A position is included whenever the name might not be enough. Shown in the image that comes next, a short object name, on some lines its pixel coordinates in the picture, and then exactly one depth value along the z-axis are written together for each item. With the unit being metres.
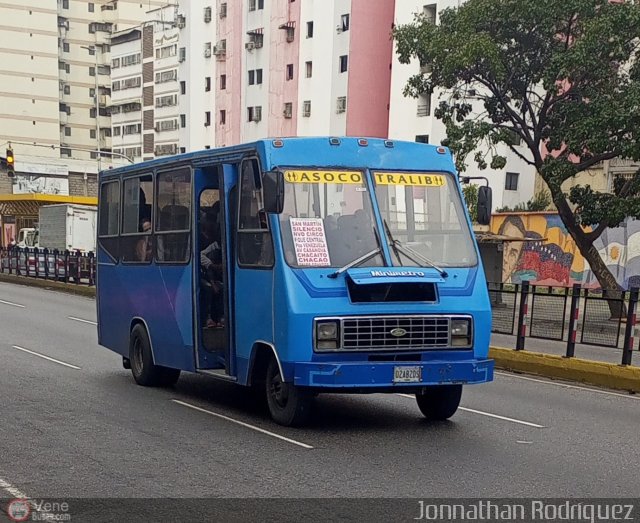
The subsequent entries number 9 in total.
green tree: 21.19
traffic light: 37.47
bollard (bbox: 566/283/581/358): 14.39
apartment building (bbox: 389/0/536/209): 51.50
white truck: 40.88
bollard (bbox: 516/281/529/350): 15.78
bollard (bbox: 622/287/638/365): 13.36
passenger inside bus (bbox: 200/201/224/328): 10.87
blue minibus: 9.05
